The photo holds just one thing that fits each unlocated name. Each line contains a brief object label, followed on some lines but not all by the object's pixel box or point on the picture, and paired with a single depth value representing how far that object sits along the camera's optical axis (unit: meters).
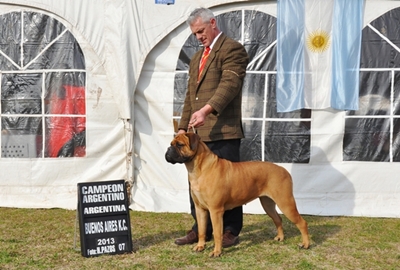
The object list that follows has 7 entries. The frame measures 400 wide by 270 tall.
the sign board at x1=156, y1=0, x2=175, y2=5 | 6.96
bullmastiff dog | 4.93
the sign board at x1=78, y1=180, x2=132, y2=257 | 5.09
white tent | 6.99
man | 5.08
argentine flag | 6.87
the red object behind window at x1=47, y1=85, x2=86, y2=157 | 7.23
